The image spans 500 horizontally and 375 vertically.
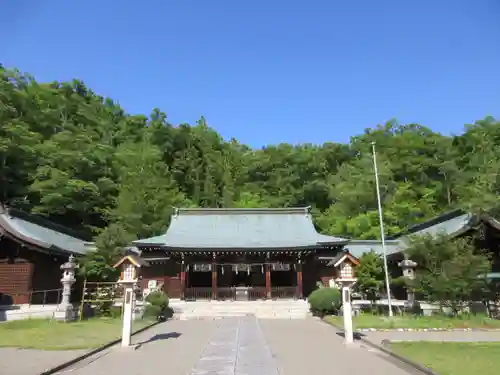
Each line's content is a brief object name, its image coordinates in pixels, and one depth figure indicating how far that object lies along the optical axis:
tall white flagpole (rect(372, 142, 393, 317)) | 17.99
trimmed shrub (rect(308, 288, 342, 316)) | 20.42
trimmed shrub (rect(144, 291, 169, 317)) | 19.12
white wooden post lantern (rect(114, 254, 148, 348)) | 12.04
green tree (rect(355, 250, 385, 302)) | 20.27
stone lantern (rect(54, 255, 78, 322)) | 17.06
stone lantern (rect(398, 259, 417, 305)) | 18.78
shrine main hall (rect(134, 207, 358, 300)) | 26.58
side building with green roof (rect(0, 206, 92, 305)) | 20.36
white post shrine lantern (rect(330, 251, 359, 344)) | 12.48
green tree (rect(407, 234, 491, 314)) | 16.45
